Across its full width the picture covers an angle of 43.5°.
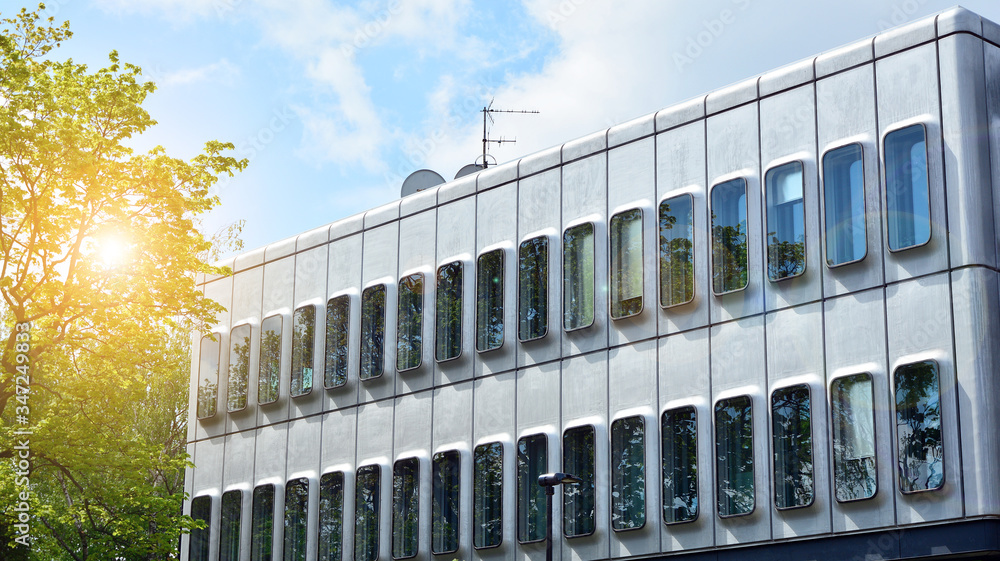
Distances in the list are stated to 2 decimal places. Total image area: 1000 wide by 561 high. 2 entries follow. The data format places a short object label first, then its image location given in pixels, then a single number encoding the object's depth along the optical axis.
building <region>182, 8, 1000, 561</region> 20.19
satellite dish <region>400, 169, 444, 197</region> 34.22
